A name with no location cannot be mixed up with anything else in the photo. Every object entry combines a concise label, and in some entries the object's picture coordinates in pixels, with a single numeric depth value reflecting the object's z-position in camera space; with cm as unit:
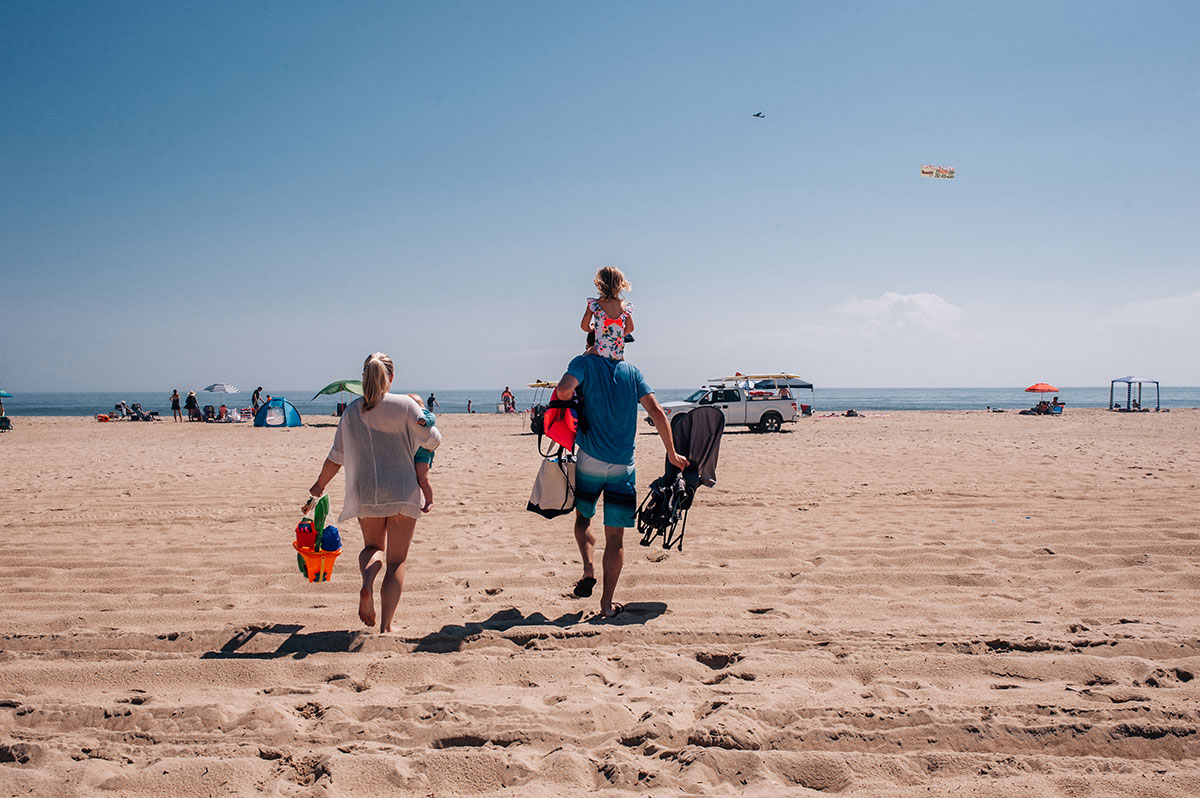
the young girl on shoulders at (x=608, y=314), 405
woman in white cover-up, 369
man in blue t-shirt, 407
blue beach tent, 2567
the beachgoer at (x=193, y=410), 3009
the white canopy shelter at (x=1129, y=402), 3547
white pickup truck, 2178
